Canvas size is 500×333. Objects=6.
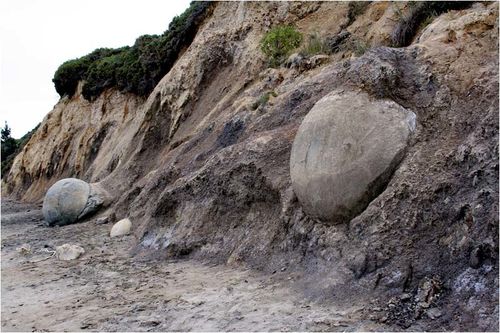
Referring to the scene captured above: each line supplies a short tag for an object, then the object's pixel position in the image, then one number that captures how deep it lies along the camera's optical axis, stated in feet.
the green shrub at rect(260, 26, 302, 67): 37.19
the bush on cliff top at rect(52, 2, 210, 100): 55.57
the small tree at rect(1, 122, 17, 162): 140.82
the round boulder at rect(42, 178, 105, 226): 39.37
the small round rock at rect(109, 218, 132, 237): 31.42
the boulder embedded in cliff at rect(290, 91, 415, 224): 16.87
